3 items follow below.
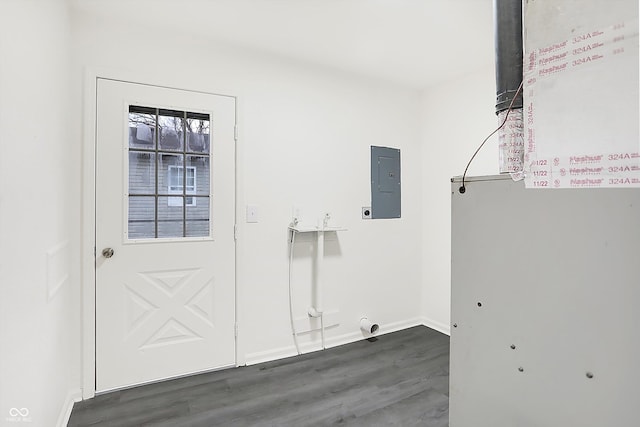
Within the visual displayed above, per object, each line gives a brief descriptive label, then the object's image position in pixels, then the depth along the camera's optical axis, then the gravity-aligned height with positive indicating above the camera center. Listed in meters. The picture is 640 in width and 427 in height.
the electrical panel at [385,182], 3.23 +0.33
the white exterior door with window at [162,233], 2.19 -0.13
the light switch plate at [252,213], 2.61 +0.01
